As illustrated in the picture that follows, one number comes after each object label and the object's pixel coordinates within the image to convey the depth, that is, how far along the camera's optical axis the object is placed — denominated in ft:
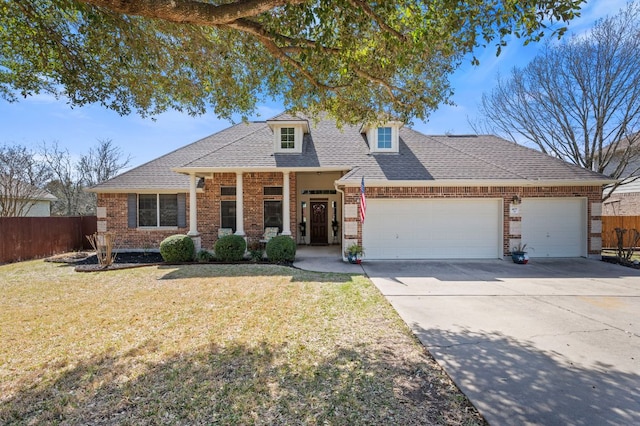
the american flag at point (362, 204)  31.27
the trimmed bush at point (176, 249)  34.30
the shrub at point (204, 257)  35.29
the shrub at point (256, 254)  35.65
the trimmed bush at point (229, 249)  34.96
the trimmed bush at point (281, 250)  34.27
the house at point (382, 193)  35.09
